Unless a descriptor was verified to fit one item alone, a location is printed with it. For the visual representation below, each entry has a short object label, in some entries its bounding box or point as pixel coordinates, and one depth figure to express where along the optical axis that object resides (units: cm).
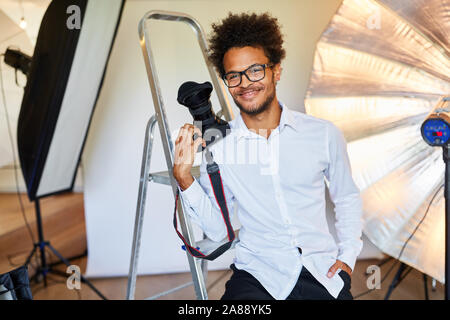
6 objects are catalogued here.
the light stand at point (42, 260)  209
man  117
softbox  152
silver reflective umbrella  128
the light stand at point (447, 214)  111
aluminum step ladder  122
